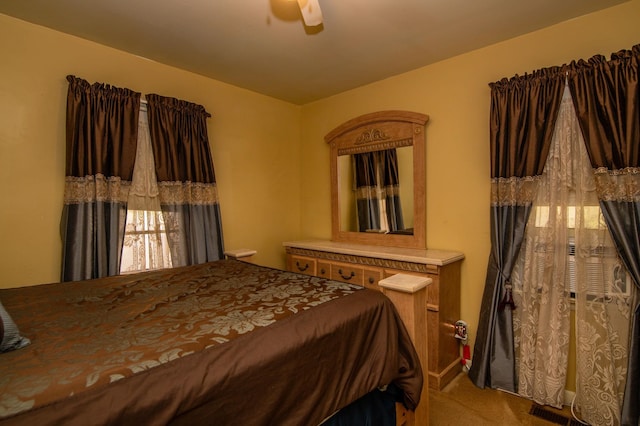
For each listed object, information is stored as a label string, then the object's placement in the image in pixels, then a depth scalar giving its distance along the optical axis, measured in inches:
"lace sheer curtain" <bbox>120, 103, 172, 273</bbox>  94.3
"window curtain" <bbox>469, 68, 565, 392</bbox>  80.8
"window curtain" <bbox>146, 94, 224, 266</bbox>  99.0
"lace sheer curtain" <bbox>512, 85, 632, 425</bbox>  71.2
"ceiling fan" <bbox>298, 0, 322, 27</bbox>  57.4
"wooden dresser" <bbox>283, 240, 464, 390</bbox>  88.1
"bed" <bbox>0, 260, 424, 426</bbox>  30.8
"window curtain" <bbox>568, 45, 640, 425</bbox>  67.3
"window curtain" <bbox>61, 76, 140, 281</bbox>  82.4
